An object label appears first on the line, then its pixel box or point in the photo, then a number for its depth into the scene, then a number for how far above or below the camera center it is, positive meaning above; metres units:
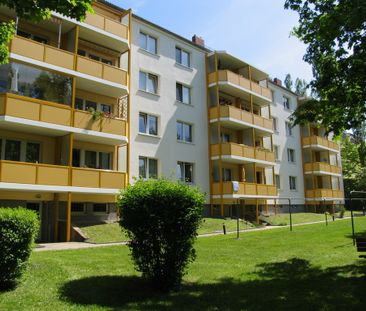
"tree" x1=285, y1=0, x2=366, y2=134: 10.56 +4.21
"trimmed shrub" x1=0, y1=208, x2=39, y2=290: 7.86 -0.56
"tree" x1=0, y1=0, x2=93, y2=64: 6.15 +3.15
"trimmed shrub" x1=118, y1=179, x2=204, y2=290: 8.59 -0.33
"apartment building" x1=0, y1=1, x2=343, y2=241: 19.69 +5.79
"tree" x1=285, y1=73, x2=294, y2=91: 68.32 +21.45
